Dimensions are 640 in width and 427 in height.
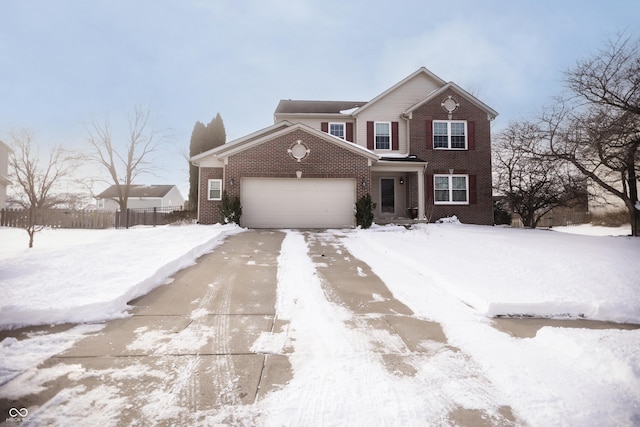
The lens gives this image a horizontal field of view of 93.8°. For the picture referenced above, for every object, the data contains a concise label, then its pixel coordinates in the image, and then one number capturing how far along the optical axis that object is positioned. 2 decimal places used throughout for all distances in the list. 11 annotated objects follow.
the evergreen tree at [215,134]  27.70
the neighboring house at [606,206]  16.22
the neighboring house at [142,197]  41.06
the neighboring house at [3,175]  19.20
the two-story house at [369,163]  12.80
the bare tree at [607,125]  9.18
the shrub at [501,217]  17.34
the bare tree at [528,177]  13.64
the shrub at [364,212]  12.29
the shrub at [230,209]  12.20
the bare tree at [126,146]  24.83
